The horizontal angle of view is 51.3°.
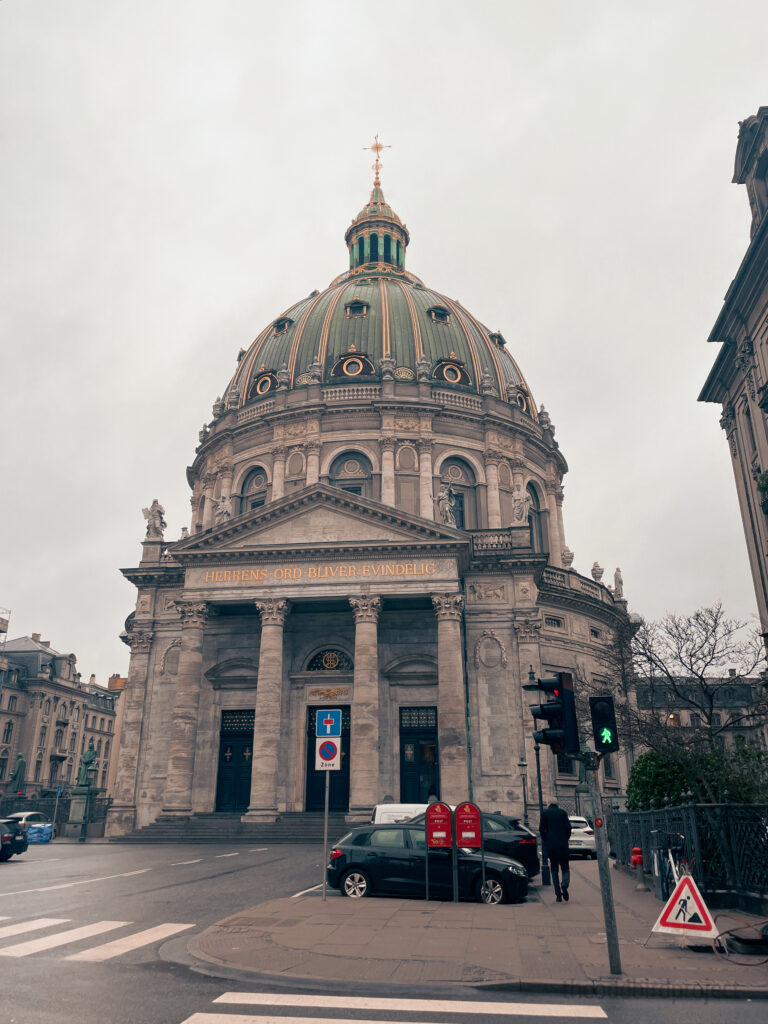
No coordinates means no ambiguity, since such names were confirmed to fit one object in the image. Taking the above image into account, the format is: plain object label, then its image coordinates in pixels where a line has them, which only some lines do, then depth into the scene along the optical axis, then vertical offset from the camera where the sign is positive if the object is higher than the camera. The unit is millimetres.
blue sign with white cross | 16438 +1512
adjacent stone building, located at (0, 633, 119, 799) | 80062 +8850
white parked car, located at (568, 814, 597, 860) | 25938 -1260
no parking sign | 16000 +881
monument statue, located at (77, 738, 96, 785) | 42281 +1851
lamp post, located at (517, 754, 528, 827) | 36438 +988
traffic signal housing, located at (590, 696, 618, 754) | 9656 +860
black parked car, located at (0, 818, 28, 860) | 25953 -1154
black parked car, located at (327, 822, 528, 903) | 15133 -1291
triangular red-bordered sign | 9780 -1362
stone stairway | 32625 -1168
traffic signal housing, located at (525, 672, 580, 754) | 10156 +1034
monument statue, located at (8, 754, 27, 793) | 58500 +1766
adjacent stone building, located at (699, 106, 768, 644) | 26125 +14732
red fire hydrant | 17188 -1383
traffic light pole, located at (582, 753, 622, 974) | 8844 -914
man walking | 15680 -683
